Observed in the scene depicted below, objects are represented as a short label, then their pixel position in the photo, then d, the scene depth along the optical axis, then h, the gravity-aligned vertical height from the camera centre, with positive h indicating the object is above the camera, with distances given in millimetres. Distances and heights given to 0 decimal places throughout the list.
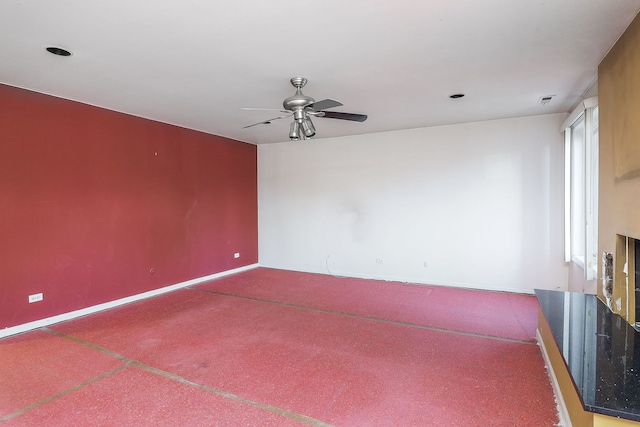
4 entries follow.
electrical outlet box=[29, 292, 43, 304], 3507 -920
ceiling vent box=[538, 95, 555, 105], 3751 +1312
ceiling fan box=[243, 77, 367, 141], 2939 +931
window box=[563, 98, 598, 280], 3225 +287
